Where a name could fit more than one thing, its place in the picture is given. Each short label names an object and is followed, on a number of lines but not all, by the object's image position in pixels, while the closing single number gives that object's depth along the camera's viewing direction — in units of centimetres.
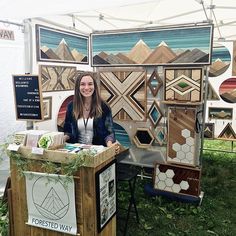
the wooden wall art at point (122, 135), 360
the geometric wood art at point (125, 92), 338
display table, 174
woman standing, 240
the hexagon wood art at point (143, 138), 344
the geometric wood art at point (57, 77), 288
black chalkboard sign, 265
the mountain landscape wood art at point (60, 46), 280
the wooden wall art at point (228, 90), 466
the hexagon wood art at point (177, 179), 322
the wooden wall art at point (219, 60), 460
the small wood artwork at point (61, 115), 319
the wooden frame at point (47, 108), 292
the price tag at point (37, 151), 178
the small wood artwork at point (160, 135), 337
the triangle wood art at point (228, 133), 476
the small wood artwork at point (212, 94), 482
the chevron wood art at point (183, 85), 306
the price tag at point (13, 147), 187
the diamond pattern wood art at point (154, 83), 328
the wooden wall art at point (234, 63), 452
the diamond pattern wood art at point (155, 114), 333
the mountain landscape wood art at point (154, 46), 298
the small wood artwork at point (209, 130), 489
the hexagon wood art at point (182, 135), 317
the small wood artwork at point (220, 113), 474
